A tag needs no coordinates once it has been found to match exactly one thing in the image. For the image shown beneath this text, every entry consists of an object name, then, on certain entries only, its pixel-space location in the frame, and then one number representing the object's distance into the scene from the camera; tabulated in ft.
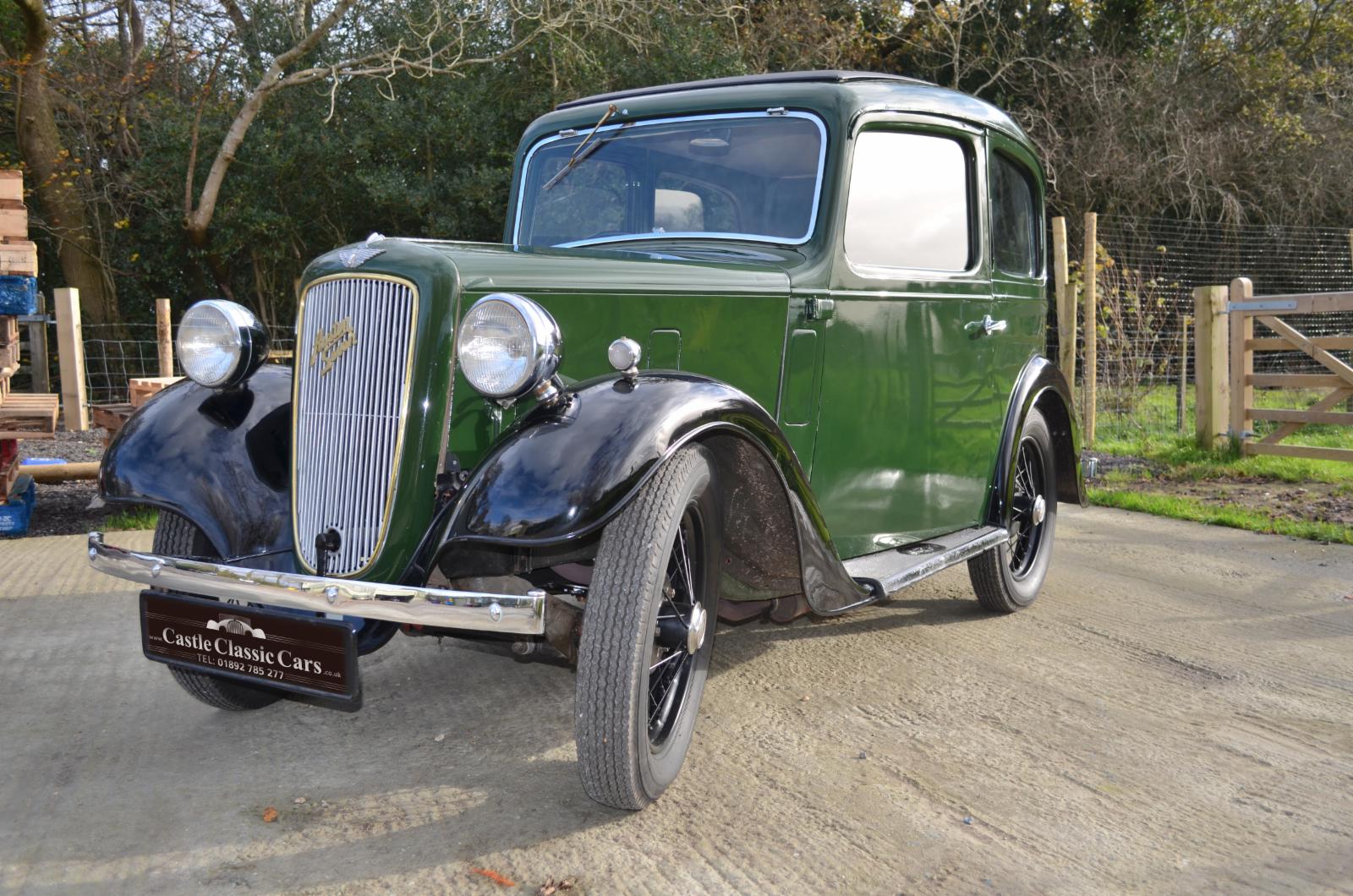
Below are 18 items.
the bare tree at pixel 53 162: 35.27
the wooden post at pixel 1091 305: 27.89
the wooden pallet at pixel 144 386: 21.63
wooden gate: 24.76
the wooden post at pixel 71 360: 24.57
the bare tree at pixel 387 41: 36.42
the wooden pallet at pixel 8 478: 19.45
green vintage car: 7.84
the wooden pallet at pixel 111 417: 19.93
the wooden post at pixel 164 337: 26.19
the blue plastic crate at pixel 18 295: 19.43
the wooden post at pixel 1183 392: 30.78
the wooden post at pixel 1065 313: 28.15
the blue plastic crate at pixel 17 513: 19.31
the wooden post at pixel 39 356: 33.42
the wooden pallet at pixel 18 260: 19.30
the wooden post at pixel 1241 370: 26.66
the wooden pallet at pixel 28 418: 19.10
